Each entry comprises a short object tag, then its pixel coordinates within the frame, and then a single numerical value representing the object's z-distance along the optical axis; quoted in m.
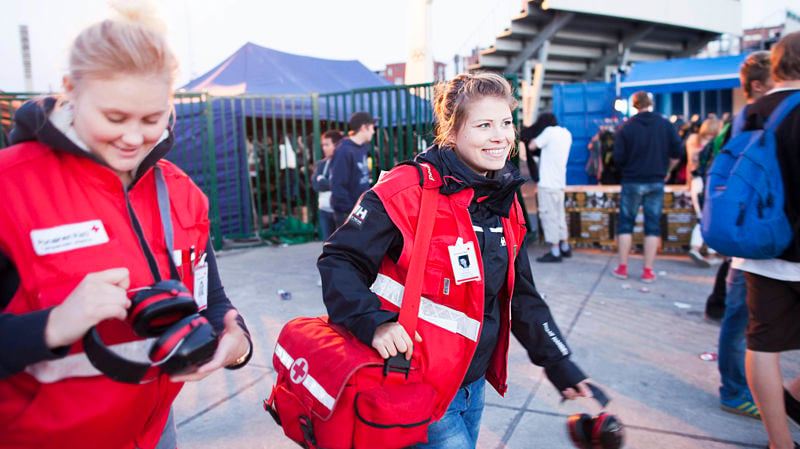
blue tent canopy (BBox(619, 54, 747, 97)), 12.06
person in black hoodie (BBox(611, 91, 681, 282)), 6.16
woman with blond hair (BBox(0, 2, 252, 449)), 1.08
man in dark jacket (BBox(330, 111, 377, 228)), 5.87
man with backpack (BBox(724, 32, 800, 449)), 2.41
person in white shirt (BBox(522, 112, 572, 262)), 7.17
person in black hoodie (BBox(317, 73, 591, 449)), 1.67
